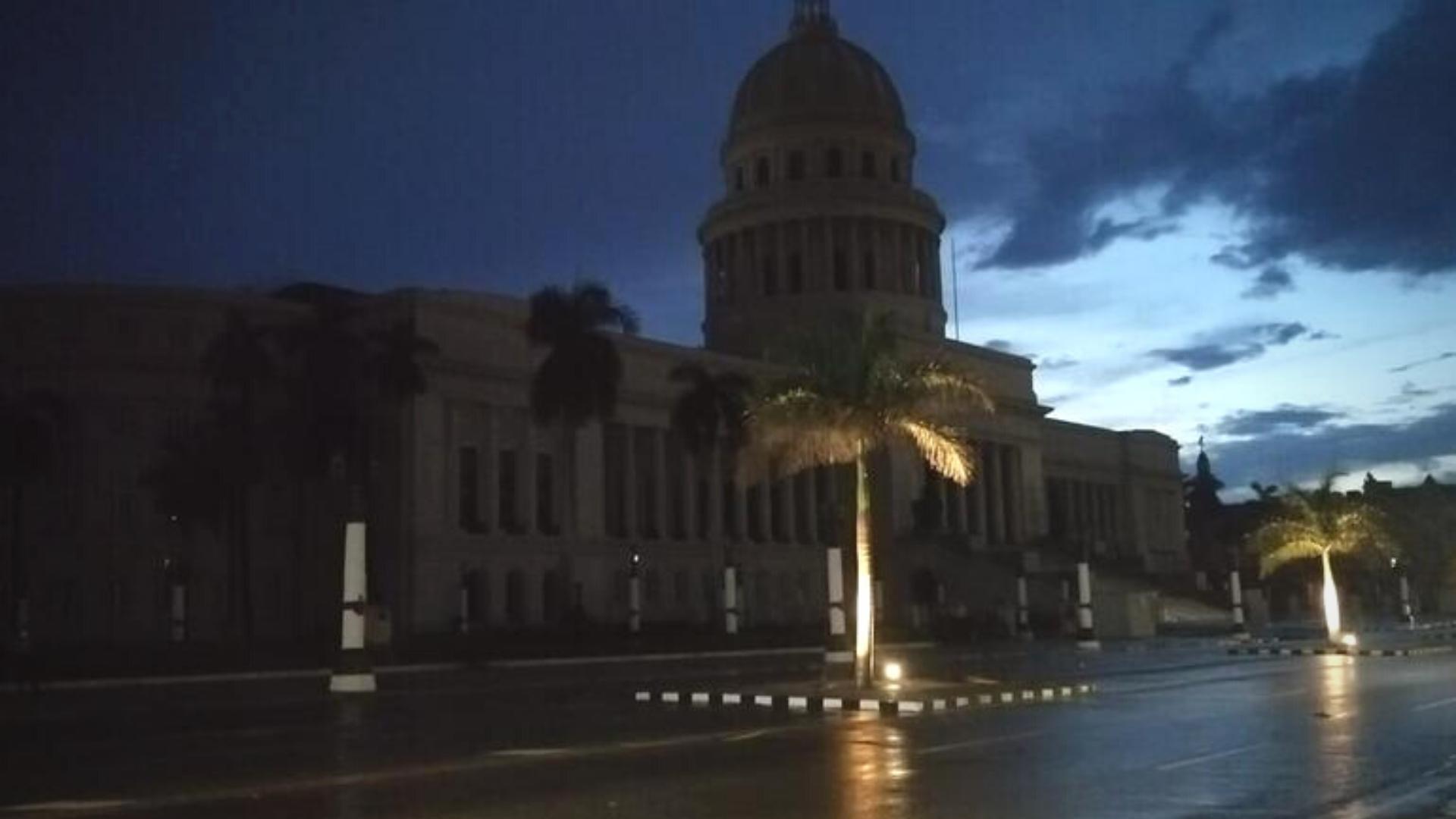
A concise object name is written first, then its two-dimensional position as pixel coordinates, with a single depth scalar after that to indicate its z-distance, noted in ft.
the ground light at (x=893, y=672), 102.06
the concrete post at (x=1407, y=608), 248.73
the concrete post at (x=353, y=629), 109.19
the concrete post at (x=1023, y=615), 215.51
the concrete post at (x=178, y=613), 178.81
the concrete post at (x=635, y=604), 185.78
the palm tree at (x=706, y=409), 212.43
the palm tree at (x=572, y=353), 184.75
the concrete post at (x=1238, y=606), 203.96
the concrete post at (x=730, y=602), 186.19
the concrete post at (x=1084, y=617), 175.11
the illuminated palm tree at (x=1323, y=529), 156.97
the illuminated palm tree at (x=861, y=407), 96.27
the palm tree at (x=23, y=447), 167.43
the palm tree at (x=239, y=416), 171.94
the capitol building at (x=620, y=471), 193.88
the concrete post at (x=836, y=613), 134.21
